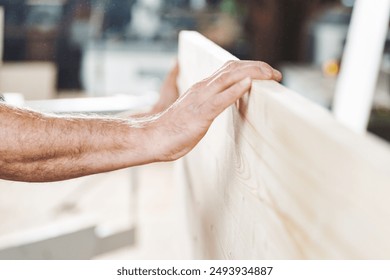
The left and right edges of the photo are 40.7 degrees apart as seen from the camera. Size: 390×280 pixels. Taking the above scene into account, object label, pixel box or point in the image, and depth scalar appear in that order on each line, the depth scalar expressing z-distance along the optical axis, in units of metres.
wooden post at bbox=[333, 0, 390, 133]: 2.28
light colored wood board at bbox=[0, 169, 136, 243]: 3.13
